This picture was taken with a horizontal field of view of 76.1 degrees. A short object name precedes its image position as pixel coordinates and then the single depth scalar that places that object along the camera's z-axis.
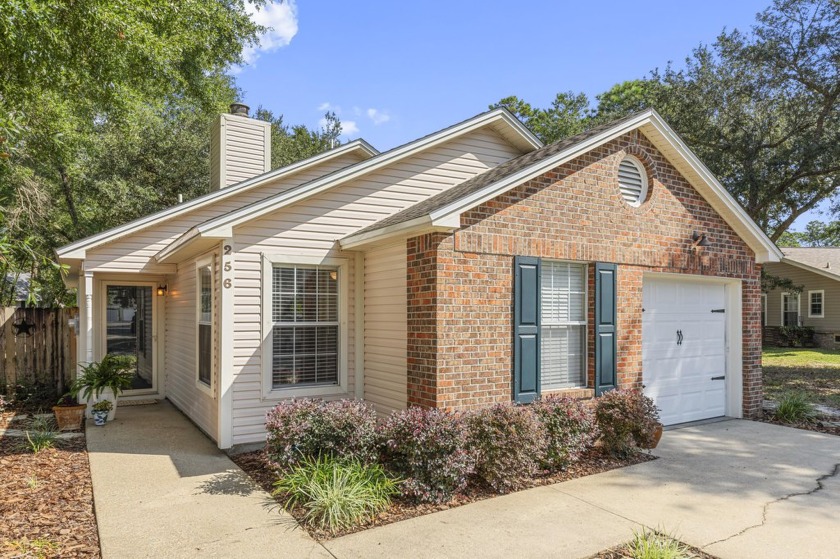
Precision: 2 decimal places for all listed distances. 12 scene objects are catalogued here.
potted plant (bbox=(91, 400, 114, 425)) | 8.34
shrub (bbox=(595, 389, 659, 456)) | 6.33
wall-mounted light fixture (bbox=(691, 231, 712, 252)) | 8.17
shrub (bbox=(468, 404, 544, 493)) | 5.28
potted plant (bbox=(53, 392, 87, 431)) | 8.19
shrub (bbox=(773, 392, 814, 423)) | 8.67
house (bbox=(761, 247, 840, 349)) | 24.61
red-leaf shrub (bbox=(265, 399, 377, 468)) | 5.30
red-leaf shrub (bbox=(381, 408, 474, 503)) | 4.98
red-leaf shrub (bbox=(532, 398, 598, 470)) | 5.88
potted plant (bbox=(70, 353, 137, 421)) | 8.40
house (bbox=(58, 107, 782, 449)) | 6.28
